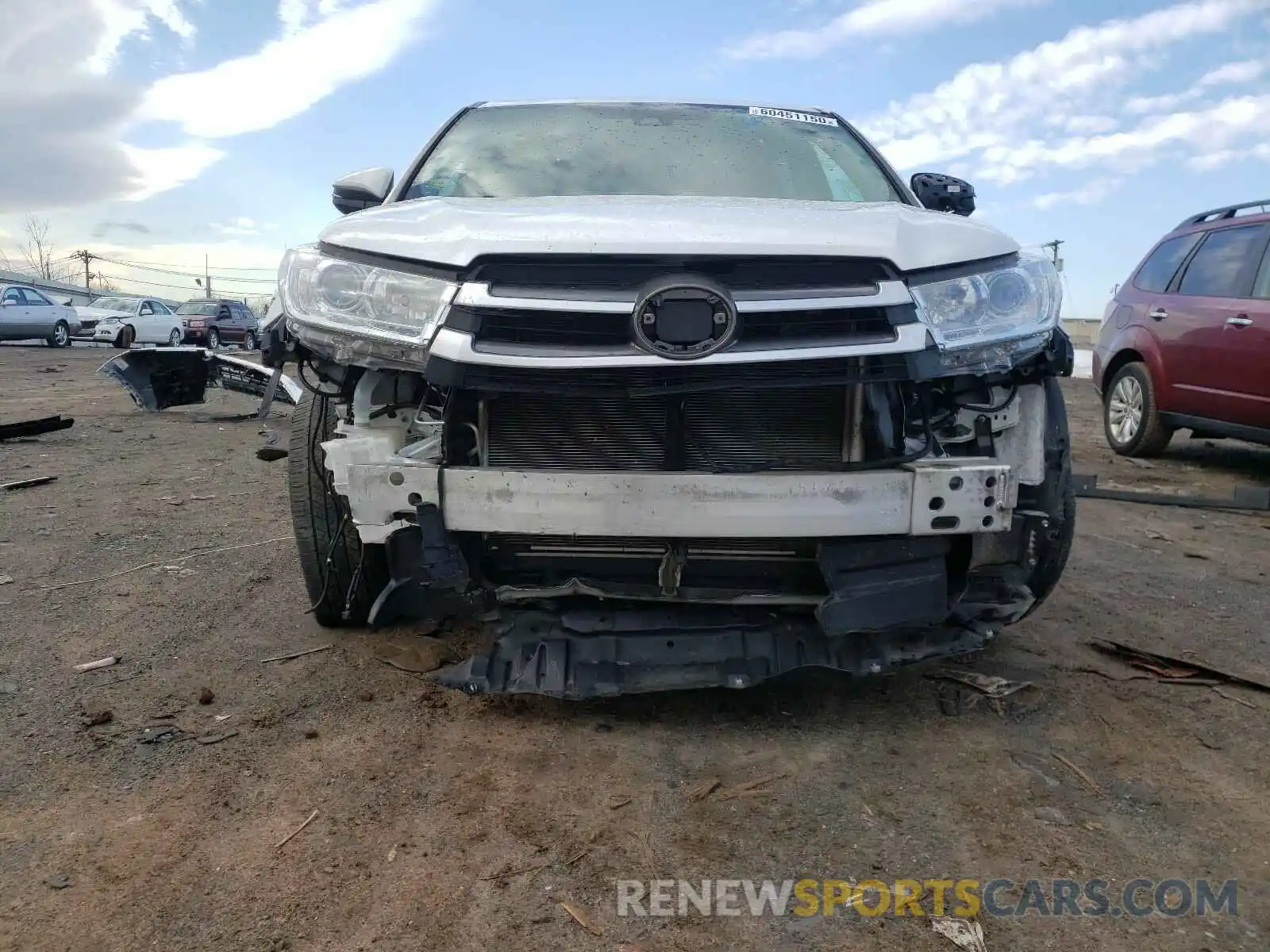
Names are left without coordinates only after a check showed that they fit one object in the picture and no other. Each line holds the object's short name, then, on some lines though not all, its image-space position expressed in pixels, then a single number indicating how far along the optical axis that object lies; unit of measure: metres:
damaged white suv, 2.34
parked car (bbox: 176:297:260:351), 29.11
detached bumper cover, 9.76
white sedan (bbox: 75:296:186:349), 25.14
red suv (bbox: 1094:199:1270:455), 6.23
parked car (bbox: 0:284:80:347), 22.98
